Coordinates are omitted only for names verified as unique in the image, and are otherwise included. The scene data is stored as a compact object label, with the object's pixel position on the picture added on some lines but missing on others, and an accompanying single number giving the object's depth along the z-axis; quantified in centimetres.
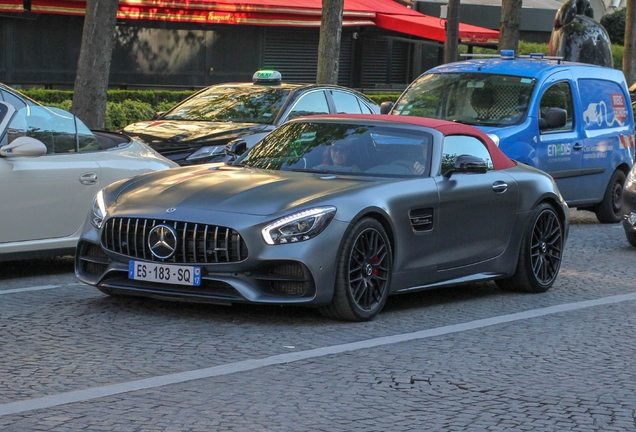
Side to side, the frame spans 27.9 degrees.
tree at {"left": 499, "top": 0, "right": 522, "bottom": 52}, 2533
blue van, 1422
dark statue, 2411
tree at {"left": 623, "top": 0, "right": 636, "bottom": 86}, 3428
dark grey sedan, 1438
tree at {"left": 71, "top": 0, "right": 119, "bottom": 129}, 1703
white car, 941
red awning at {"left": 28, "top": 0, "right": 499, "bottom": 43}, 2798
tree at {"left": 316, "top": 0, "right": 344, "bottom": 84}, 2294
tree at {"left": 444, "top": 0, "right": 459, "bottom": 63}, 2241
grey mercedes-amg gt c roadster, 779
